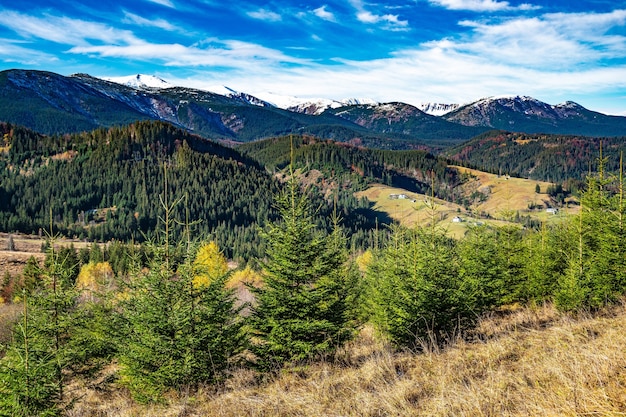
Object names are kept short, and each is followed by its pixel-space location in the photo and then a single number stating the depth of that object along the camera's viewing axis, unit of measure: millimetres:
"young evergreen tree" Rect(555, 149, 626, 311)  19953
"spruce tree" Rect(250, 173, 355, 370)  13898
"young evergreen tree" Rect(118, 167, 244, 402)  12359
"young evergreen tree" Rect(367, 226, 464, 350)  15117
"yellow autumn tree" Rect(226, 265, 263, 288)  87188
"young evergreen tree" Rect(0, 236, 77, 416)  12594
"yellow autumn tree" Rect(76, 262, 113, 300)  71881
